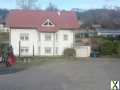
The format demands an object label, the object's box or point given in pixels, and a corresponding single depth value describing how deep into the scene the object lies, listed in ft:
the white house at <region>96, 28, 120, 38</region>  157.22
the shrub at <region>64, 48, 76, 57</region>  74.26
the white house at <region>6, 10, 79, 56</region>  79.91
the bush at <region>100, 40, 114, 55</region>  77.39
